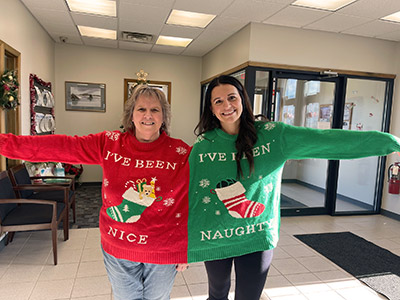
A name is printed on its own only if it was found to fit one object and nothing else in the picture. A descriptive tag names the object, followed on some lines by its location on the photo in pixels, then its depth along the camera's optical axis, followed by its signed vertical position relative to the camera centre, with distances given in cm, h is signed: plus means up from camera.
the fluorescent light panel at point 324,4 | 348 +150
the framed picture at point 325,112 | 465 +22
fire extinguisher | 461 -85
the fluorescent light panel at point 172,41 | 537 +150
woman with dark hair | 134 -27
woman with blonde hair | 128 -32
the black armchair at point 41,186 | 332 -90
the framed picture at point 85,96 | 601 +40
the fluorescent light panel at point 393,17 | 374 +148
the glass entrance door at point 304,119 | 448 +9
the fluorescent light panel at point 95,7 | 385 +150
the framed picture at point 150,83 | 628 +73
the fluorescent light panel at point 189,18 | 415 +152
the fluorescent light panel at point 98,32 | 501 +150
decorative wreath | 300 +21
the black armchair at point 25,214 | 273 -102
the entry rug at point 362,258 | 271 -147
